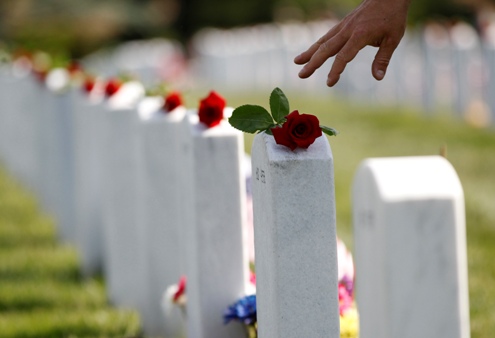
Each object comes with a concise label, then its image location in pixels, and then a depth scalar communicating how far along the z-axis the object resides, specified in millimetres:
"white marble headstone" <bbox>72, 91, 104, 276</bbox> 11063
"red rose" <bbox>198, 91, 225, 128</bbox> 6694
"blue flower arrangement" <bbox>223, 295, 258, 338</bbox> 6420
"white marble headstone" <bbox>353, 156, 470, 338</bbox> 4875
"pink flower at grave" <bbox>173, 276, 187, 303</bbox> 7452
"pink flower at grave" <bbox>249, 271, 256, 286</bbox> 7393
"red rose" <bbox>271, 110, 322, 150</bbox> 5003
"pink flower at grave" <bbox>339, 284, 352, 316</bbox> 6687
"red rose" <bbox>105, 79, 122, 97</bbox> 10038
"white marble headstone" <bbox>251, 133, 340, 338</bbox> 5022
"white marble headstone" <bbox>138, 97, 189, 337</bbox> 8082
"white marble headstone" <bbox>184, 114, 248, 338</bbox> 6662
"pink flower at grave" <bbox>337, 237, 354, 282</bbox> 7815
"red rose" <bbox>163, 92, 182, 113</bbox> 8178
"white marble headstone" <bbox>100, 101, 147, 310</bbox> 8980
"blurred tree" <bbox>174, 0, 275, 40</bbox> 65779
